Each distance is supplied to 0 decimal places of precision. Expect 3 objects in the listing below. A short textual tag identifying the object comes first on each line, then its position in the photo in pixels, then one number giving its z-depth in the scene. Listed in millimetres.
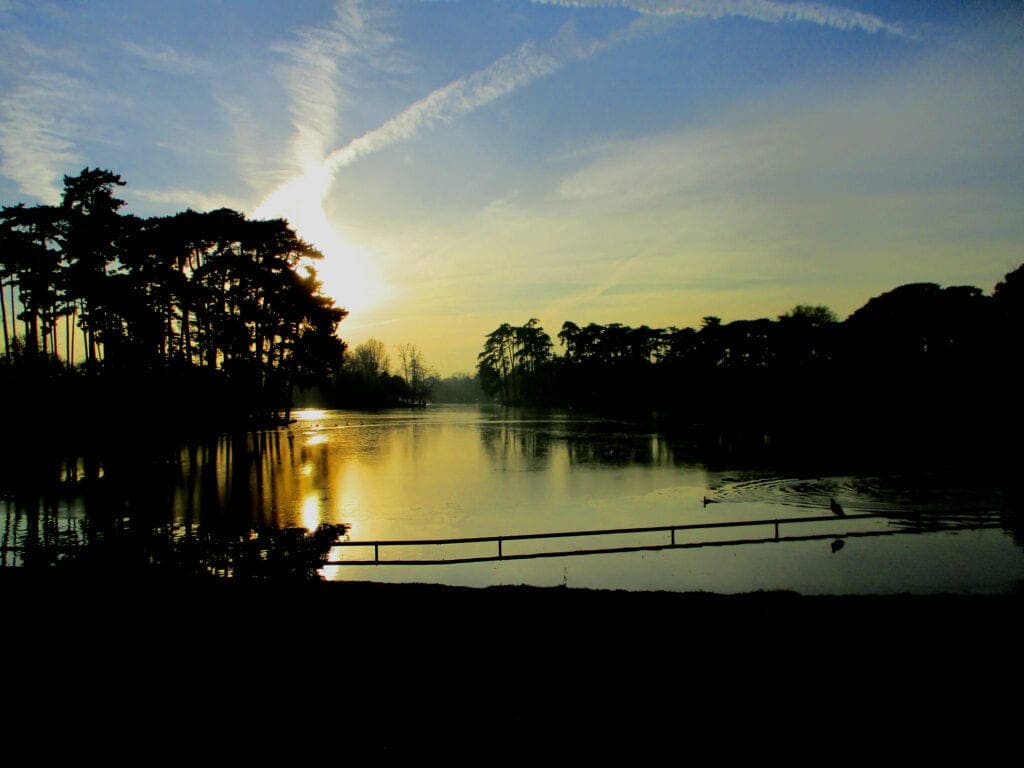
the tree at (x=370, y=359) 148188
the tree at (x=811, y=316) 85062
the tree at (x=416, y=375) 174625
